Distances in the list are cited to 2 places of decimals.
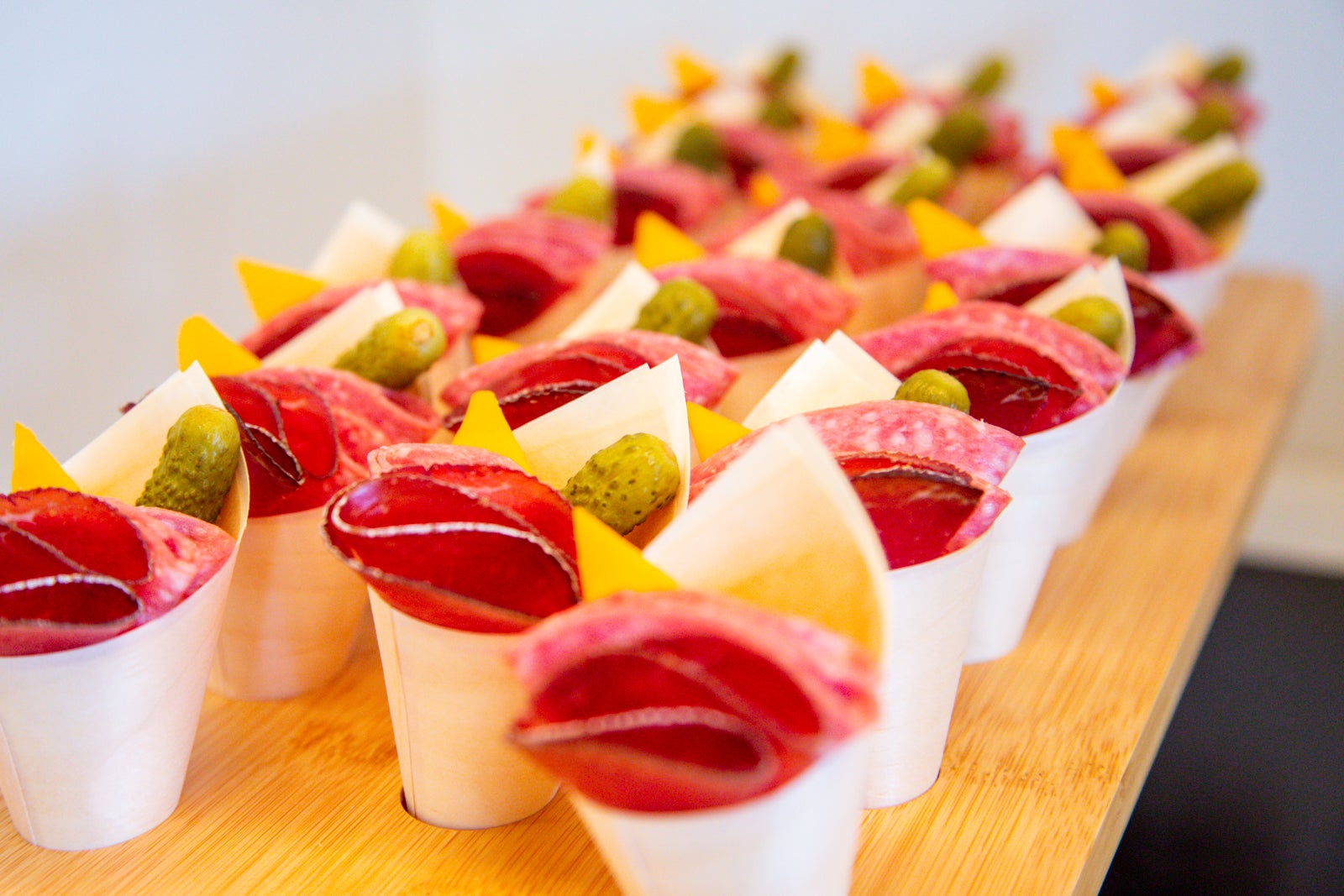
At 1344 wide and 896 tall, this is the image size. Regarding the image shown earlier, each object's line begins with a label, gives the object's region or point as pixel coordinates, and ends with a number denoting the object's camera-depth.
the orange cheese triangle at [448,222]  1.28
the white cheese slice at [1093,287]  0.95
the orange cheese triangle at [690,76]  1.97
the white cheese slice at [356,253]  1.17
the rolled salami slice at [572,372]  0.79
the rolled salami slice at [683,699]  0.46
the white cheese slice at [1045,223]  1.25
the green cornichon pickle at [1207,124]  1.71
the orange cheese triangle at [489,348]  0.94
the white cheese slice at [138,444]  0.72
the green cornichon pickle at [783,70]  2.01
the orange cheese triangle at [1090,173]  1.45
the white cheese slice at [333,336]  0.91
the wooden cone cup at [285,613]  0.76
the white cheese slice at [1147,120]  1.76
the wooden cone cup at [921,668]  0.64
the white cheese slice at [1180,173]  1.49
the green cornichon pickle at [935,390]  0.72
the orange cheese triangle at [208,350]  0.85
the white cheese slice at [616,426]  0.67
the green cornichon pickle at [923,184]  1.40
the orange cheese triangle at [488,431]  0.70
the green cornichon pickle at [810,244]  1.15
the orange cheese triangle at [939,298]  0.97
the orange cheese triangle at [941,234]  1.14
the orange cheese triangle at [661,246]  1.16
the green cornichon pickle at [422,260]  1.08
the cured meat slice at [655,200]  1.45
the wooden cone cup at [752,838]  0.47
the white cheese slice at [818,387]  0.77
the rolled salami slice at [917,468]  0.62
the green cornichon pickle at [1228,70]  1.98
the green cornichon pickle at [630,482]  0.62
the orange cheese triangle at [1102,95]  1.95
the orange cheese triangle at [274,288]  1.01
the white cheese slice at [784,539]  0.55
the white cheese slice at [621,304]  1.00
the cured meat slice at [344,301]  0.96
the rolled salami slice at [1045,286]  1.02
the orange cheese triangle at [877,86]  1.96
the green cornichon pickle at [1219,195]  1.36
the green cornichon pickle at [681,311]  0.90
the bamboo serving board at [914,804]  0.64
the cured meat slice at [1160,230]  1.27
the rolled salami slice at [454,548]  0.58
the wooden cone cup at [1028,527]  0.83
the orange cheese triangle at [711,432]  0.72
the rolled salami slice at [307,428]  0.74
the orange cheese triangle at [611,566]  0.55
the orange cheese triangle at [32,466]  0.71
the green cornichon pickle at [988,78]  2.04
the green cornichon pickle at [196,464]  0.67
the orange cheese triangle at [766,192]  1.46
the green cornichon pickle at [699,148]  1.64
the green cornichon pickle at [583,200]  1.30
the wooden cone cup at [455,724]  0.62
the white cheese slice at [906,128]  1.75
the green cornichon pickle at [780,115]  1.94
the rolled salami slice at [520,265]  1.16
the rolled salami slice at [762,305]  1.01
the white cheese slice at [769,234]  1.26
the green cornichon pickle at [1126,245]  1.14
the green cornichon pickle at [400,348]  0.83
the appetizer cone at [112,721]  0.59
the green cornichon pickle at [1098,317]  0.89
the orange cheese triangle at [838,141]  1.75
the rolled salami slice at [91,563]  0.59
